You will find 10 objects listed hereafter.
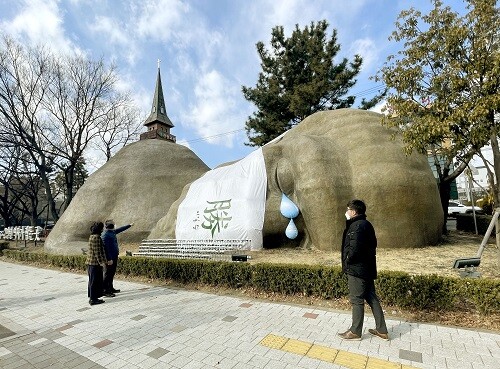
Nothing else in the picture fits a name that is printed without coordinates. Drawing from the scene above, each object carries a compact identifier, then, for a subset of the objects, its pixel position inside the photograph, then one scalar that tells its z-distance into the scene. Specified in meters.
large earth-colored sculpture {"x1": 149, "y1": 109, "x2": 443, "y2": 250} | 9.75
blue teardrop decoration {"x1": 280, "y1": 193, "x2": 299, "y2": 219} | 11.27
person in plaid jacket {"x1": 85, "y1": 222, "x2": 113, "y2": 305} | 6.64
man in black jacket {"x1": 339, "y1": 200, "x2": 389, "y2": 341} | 4.00
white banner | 11.53
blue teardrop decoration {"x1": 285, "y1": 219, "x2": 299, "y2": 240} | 11.27
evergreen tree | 21.84
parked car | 24.94
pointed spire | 42.28
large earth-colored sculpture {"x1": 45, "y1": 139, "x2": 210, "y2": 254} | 17.95
